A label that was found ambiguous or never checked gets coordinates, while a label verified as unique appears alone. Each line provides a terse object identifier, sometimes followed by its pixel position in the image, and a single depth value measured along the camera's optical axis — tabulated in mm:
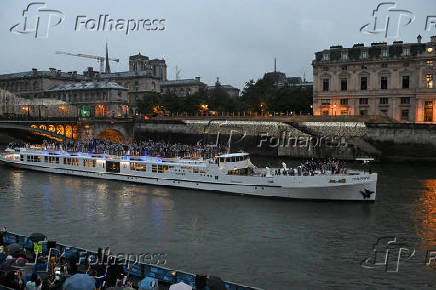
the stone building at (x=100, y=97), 112125
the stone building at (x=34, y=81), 128975
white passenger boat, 34312
